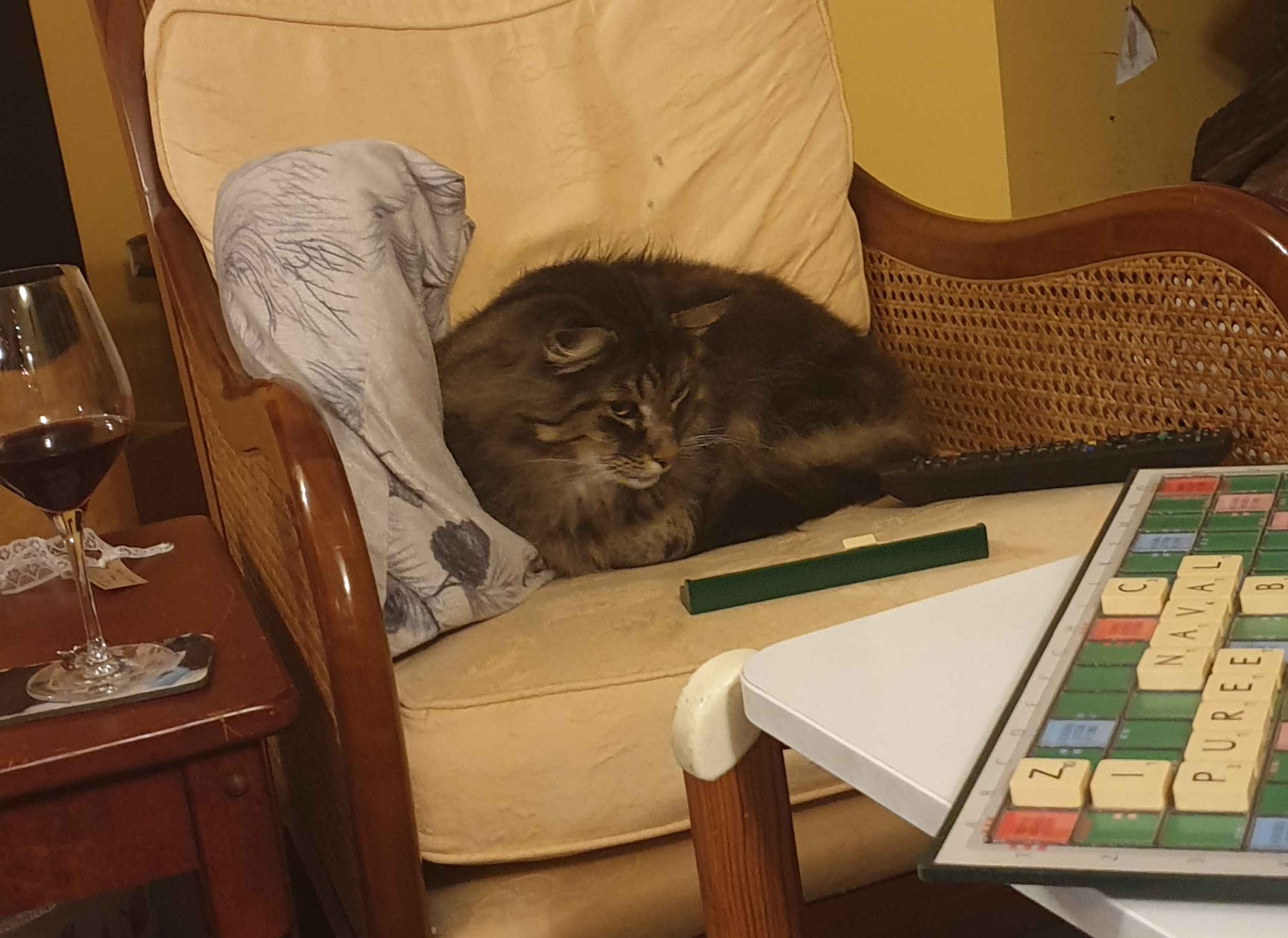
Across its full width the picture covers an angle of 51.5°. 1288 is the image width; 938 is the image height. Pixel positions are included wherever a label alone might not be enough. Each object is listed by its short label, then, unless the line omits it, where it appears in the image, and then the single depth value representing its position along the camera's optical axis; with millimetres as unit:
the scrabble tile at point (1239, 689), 423
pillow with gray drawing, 1053
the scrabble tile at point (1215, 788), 373
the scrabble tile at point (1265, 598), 483
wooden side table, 786
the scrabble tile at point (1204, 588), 497
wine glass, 803
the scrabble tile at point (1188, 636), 462
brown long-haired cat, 1204
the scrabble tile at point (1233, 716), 407
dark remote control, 1155
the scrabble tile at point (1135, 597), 499
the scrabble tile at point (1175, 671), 443
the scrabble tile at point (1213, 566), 516
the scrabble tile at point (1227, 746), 392
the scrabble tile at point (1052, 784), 390
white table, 414
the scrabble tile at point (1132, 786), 385
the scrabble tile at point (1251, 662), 435
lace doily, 1140
